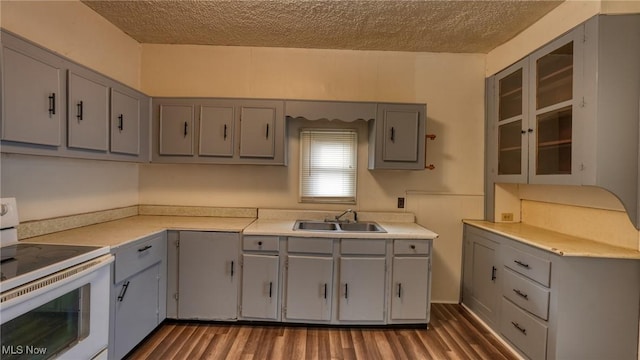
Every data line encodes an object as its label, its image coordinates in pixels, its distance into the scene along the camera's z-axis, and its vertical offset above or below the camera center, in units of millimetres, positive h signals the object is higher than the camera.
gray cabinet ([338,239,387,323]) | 2395 -847
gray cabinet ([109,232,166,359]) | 1855 -872
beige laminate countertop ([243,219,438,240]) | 2379 -465
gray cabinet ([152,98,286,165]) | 2688 +463
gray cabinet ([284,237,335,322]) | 2396 -858
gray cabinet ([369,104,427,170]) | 2691 +422
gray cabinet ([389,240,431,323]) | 2404 -840
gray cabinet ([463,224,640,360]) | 1746 -787
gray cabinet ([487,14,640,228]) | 1744 +511
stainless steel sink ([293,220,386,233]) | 2824 -479
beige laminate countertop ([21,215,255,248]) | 1849 -438
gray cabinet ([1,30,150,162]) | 1480 +422
